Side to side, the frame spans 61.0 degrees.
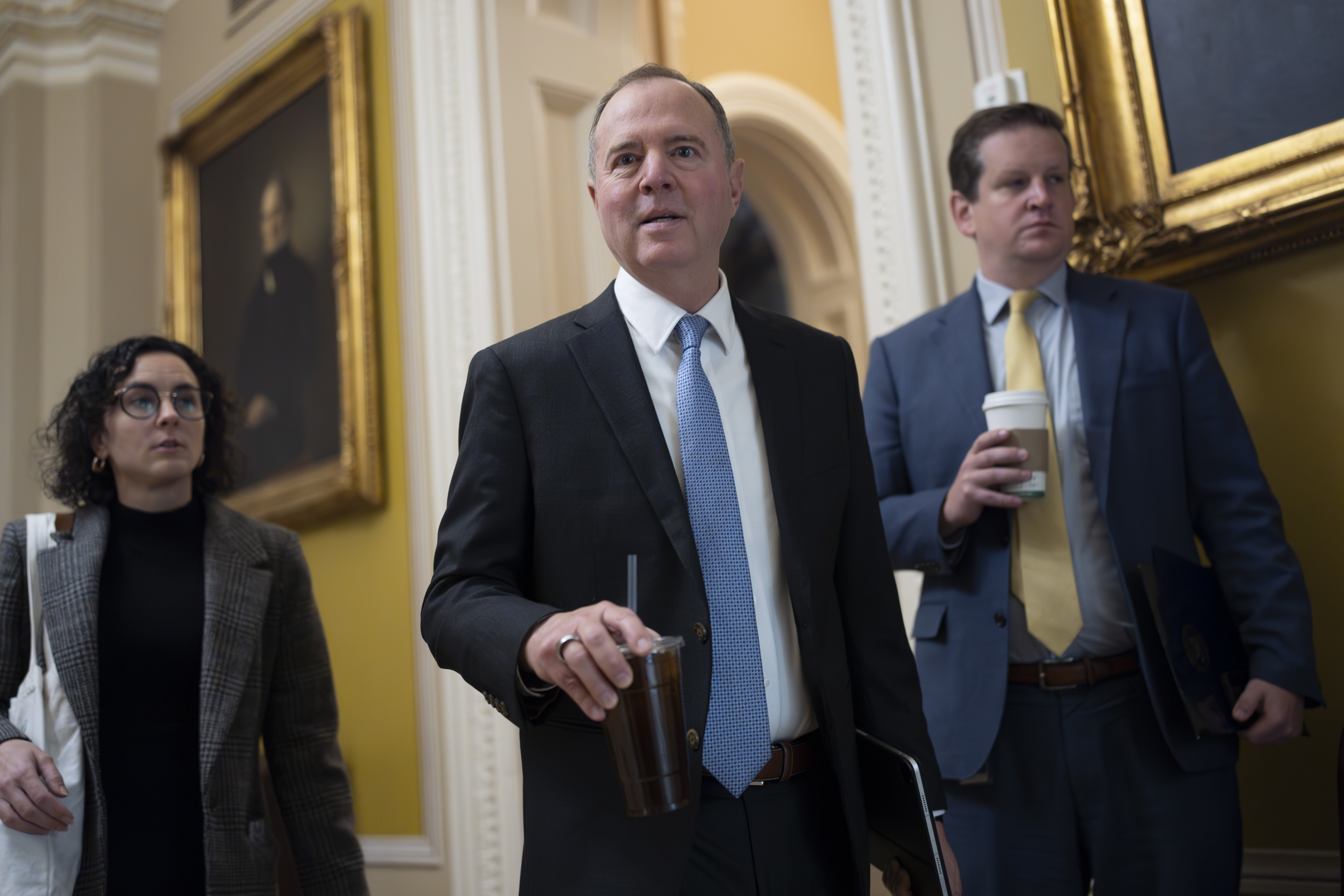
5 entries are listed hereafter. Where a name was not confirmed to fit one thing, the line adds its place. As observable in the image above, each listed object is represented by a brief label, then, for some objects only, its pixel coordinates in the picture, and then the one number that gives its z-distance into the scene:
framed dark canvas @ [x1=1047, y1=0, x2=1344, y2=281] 2.41
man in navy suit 2.03
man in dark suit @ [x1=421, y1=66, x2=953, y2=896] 1.46
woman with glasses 2.30
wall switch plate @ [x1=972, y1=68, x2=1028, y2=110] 2.89
